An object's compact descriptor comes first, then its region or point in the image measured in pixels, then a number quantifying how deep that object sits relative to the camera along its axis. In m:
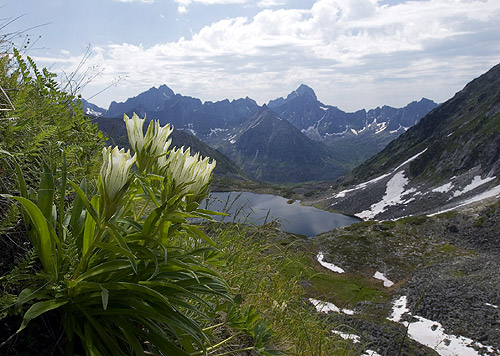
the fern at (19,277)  2.18
